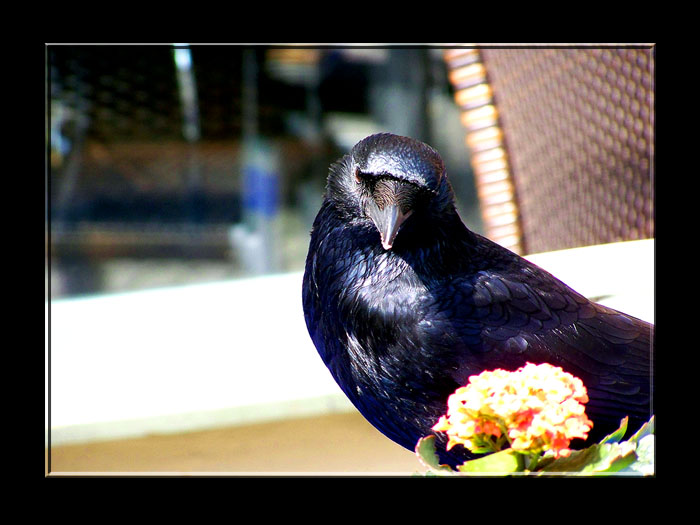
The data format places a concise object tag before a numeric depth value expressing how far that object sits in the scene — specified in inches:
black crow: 114.0
